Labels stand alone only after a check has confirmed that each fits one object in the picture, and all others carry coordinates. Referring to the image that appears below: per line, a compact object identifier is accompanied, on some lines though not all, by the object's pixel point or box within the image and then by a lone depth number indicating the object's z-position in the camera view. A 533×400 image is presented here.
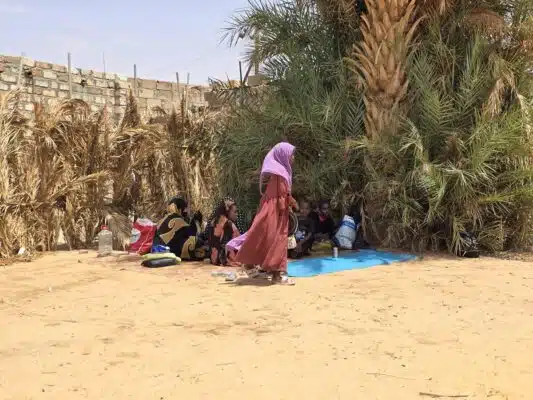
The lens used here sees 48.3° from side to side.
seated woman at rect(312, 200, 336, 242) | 8.42
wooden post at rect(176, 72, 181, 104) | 13.73
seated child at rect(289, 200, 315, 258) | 7.85
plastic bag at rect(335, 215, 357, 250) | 8.16
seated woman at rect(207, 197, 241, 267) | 7.47
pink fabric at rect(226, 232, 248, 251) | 7.30
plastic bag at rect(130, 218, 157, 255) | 8.58
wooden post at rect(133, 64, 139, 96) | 14.65
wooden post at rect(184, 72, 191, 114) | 10.60
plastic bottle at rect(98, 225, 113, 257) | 8.70
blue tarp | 7.01
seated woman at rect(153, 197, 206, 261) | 7.92
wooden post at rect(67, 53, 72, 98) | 12.78
